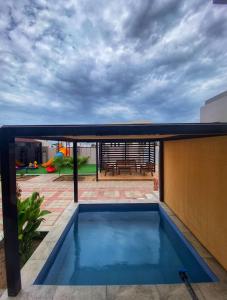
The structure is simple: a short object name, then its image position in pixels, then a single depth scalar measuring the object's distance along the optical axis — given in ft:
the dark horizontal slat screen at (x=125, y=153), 52.29
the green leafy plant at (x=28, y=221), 13.12
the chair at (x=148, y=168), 46.29
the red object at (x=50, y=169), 51.95
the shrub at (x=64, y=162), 43.55
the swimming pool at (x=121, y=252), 13.09
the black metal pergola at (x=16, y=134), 9.07
